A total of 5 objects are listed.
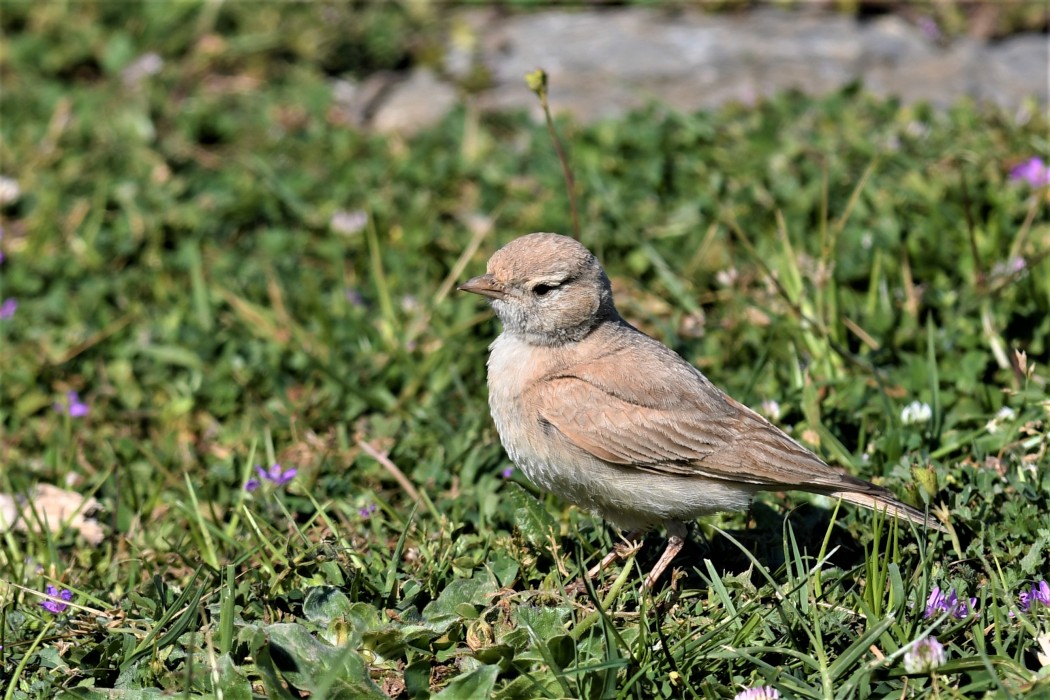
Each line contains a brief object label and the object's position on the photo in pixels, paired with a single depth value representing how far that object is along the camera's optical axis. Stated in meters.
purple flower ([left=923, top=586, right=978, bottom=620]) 8.52
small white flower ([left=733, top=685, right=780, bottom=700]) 7.96
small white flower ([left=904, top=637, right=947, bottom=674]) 7.87
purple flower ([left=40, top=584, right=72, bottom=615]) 9.30
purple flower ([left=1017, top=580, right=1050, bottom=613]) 8.54
